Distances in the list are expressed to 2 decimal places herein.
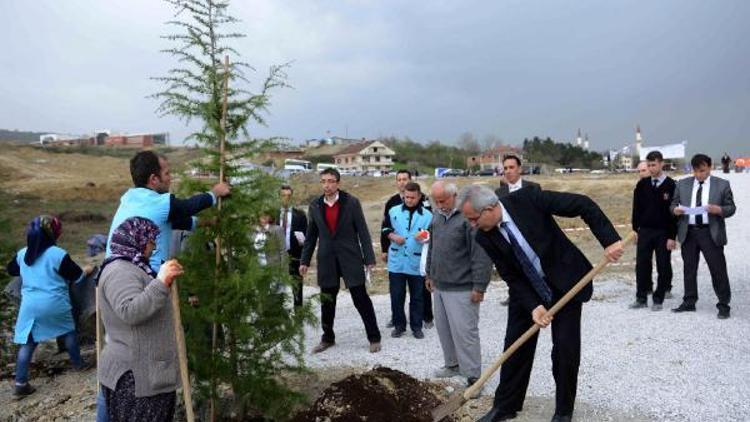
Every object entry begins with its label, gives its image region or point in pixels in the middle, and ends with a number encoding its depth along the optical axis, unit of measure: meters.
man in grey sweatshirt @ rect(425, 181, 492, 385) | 5.84
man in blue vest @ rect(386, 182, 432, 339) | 8.05
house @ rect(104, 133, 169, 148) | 119.56
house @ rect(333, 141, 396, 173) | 109.19
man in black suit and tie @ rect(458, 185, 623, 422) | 4.49
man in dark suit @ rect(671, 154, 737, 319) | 7.88
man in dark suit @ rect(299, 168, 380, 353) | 7.37
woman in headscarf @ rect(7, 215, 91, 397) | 6.63
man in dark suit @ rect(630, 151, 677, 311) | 8.51
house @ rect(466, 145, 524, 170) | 118.38
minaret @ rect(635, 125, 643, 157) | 112.59
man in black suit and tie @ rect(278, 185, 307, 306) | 9.15
